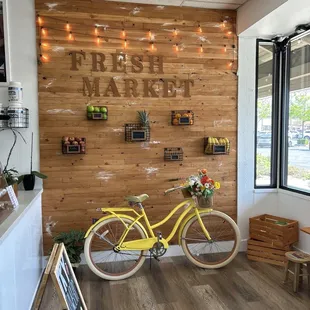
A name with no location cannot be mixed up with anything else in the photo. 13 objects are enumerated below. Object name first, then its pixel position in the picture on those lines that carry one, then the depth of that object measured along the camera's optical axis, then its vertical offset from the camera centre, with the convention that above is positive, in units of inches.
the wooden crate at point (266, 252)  134.8 -53.7
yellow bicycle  123.9 -46.6
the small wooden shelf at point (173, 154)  140.7 -9.6
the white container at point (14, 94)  120.7 +15.7
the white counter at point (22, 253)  68.9 -32.6
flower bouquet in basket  126.9 -23.0
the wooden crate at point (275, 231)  134.3 -44.1
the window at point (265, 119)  153.7 +6.5
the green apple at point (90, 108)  131.1 +10.8
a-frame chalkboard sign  63.7 -33.4
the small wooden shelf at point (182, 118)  139.1 +6.7
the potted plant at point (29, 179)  123.2 -17.8
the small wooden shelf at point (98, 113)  131.0 +8.7
